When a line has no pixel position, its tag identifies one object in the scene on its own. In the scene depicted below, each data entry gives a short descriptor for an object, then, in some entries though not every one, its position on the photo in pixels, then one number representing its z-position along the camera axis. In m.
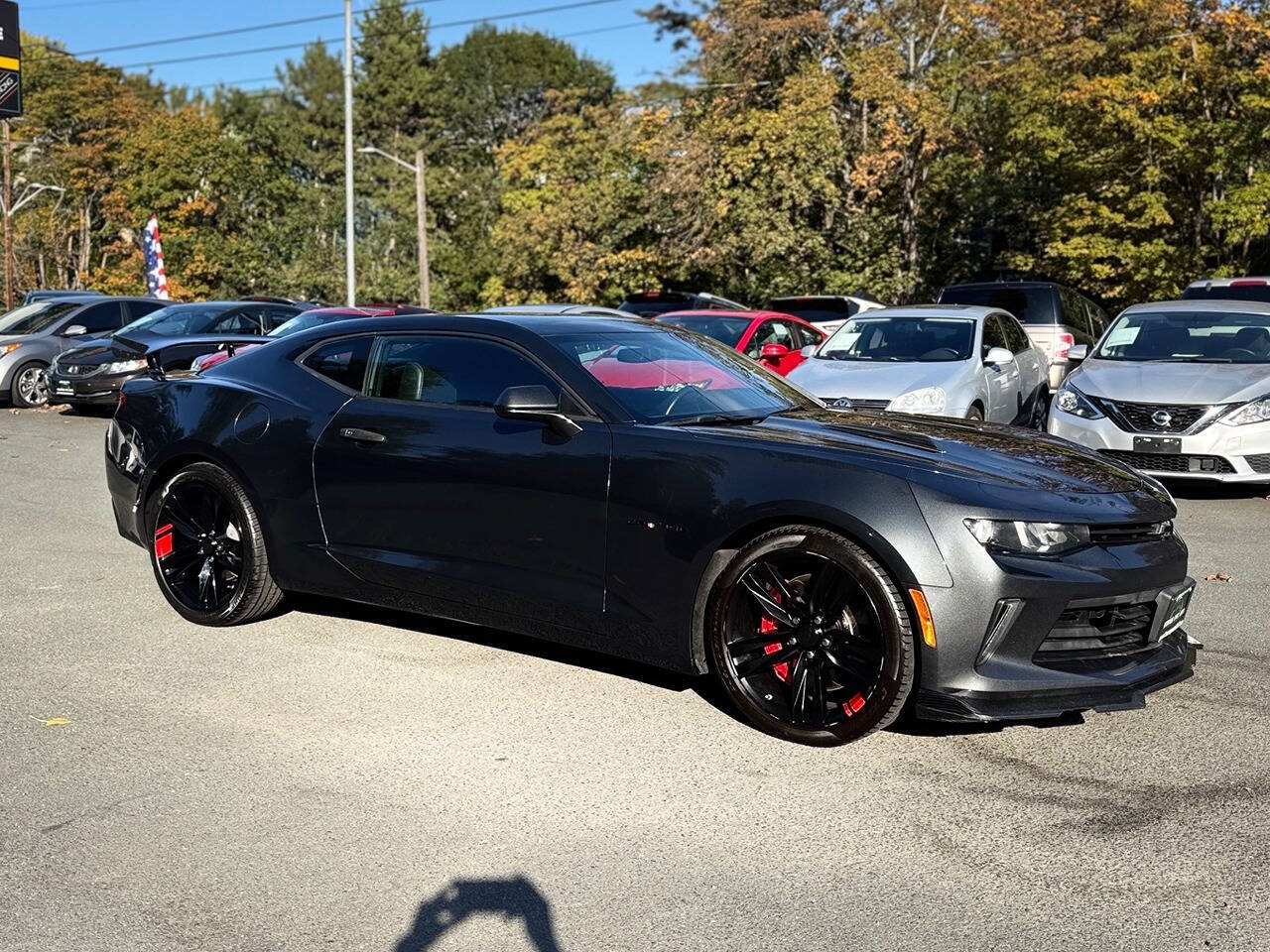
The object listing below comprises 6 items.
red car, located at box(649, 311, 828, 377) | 14.98
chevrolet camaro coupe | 4.34
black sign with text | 27.27
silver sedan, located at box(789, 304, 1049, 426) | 11.53
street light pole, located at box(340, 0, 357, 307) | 36.34
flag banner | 35.03
